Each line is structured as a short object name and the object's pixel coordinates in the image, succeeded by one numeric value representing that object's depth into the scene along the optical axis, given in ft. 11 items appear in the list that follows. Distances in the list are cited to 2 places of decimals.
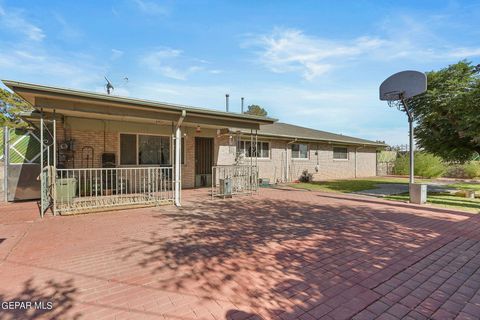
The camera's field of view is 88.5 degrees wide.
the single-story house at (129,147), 21.71
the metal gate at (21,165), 26.50
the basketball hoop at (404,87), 28.25
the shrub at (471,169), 65.51
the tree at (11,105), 33.37
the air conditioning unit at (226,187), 30.42
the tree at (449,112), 31.82
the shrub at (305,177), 53.50
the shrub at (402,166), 73.36
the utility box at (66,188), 24.51
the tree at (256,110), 145.48
